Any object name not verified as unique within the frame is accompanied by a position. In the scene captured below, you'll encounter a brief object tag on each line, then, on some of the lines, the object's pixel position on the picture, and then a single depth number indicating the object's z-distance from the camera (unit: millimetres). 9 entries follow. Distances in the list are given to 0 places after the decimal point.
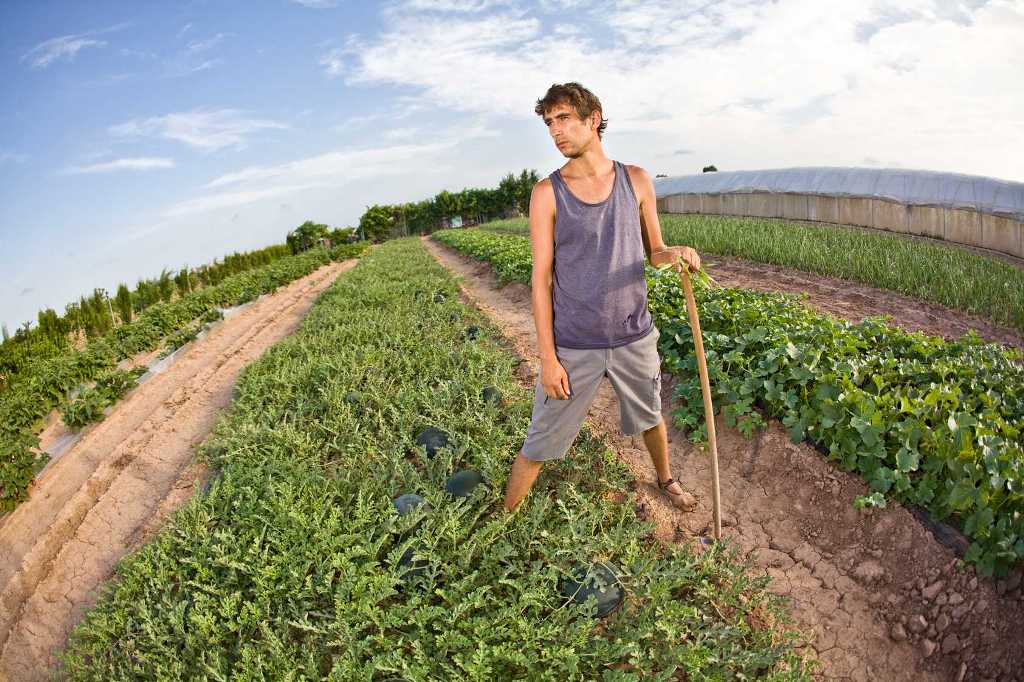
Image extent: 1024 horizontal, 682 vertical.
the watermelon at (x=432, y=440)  3867
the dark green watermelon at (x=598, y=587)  2471
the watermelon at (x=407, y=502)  3114
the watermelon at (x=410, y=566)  2666
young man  2395
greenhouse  12242
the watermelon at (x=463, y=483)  3258
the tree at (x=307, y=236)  40216
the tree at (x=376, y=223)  50750
